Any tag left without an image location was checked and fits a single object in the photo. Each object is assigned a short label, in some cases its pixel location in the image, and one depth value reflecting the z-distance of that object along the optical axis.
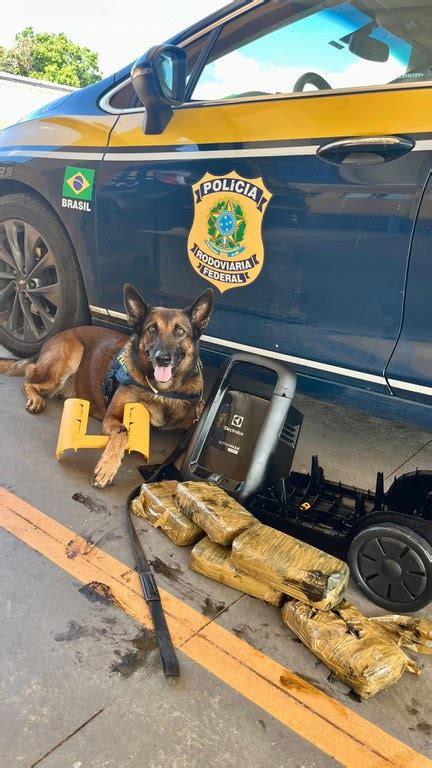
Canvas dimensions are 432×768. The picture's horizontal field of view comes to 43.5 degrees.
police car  2.06
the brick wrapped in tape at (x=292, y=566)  1.67
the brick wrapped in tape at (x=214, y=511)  1.92
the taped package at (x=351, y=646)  1.50
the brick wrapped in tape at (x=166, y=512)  2.07
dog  2.64
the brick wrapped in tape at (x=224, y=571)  1.83
